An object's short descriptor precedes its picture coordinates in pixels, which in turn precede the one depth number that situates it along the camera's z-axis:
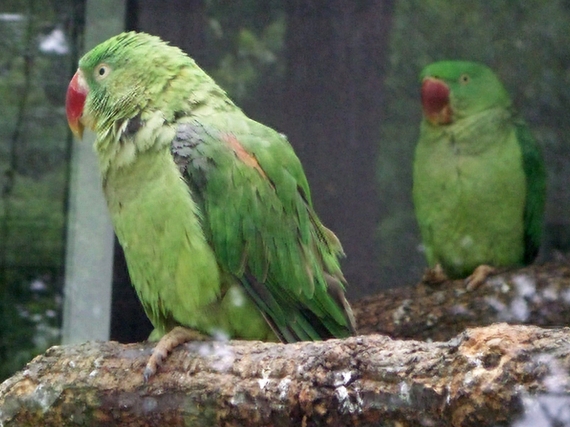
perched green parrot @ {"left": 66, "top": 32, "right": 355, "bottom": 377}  3.38
